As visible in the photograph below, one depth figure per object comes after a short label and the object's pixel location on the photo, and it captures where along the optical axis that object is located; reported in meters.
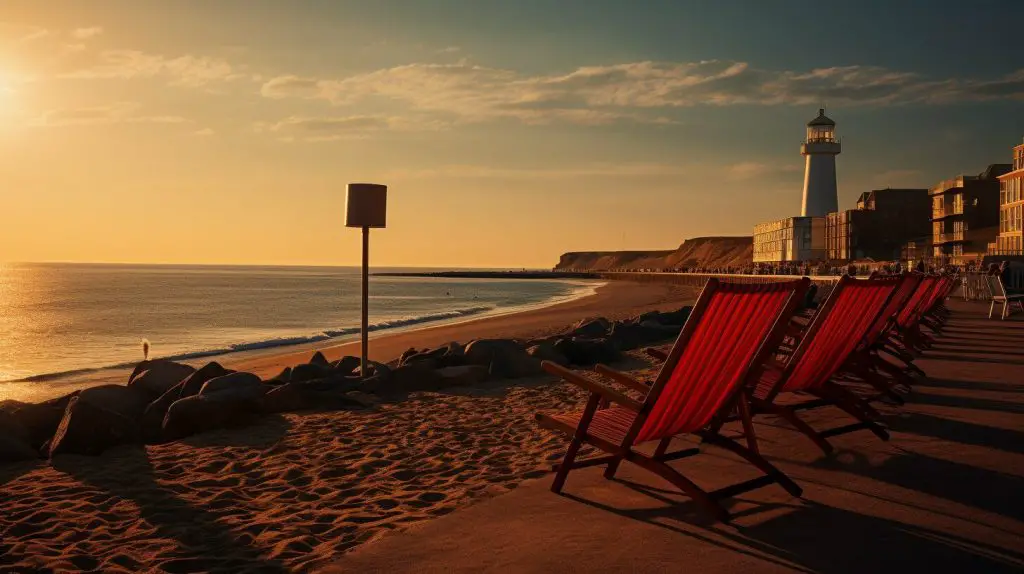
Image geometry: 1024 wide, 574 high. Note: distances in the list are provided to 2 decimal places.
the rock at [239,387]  6.55
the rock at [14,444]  5.28
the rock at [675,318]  16.23
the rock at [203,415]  6.06
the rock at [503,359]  9.06
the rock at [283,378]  8.76
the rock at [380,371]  8.15
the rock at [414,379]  8.21
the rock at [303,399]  6.97
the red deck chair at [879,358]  5.95
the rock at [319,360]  9.76
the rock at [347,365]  9.73
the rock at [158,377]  7.63
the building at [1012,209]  44.72
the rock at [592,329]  13.95
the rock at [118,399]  6.68
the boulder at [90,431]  5.40
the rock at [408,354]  10.67
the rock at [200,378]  7.36
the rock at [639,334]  12.86
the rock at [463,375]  8.45
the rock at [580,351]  10.43
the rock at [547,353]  9.73
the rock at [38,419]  5.94
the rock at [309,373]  8.92
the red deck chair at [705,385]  3.37
